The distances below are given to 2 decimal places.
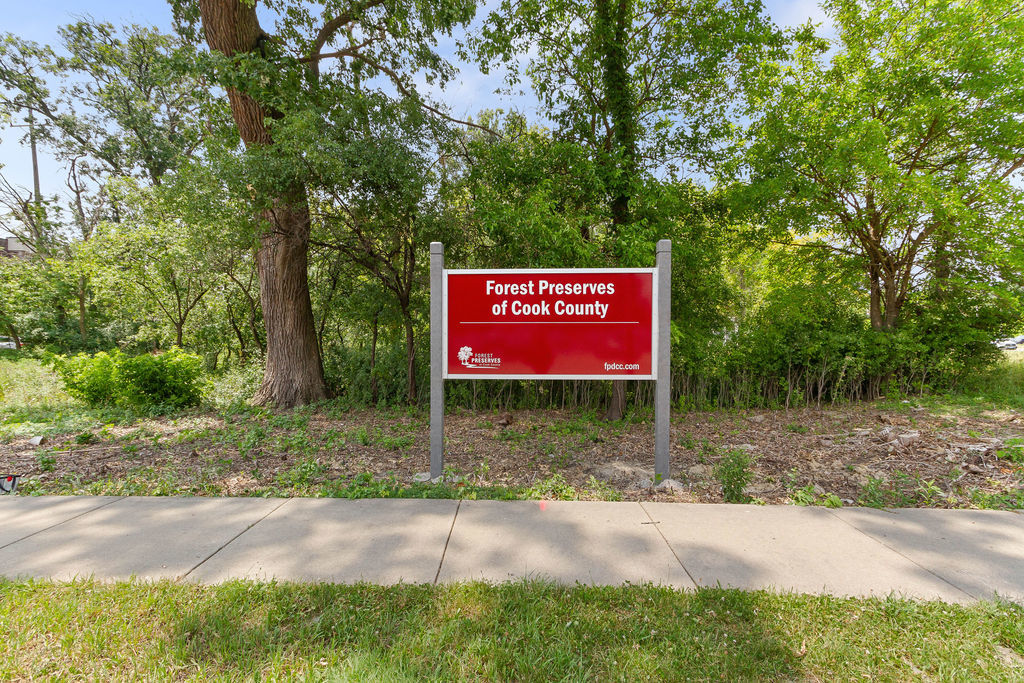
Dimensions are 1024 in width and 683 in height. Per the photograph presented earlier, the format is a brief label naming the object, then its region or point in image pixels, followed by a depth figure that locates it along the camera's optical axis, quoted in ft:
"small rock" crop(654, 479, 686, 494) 14.39
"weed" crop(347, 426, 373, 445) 20.08
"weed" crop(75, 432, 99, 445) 19.21
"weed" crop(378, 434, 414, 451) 19.71
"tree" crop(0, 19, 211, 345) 59.77
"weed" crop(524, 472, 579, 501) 13.85
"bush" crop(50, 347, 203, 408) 27.04
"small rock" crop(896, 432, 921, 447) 18.07
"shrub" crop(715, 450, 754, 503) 13.70
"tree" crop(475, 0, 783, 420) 23.06
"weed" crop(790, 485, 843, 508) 13.17
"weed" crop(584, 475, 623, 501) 13.79
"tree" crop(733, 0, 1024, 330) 24.64
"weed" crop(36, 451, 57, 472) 16.09
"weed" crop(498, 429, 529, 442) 21.08
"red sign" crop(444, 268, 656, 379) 15.38
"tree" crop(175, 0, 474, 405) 24.54
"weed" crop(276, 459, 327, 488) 14.93
